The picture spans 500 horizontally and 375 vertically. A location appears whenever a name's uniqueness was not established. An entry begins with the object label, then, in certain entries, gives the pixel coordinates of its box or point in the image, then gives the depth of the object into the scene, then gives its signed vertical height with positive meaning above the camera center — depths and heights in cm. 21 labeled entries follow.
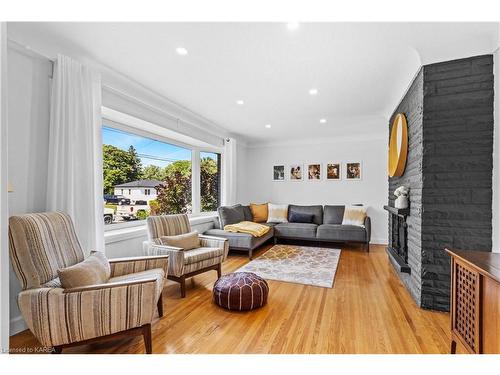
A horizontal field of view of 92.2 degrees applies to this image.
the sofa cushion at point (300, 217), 536 -64
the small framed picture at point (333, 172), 559 +41
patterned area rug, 310 -115
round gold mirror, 282 +56
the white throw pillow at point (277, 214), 553 -58
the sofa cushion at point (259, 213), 553 -56
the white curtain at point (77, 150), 210 +34
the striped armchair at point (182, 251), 257 -75
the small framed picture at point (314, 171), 577 +42
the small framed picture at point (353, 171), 541 +42
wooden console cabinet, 119 -61
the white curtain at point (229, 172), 524 +36
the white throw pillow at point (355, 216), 488 -54
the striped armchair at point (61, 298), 142 -68
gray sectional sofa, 416 -79
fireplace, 277 -68
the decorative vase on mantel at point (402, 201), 274 -13
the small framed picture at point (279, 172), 611 +43
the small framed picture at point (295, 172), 593 +42
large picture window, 323 +19
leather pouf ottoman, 226 -100
